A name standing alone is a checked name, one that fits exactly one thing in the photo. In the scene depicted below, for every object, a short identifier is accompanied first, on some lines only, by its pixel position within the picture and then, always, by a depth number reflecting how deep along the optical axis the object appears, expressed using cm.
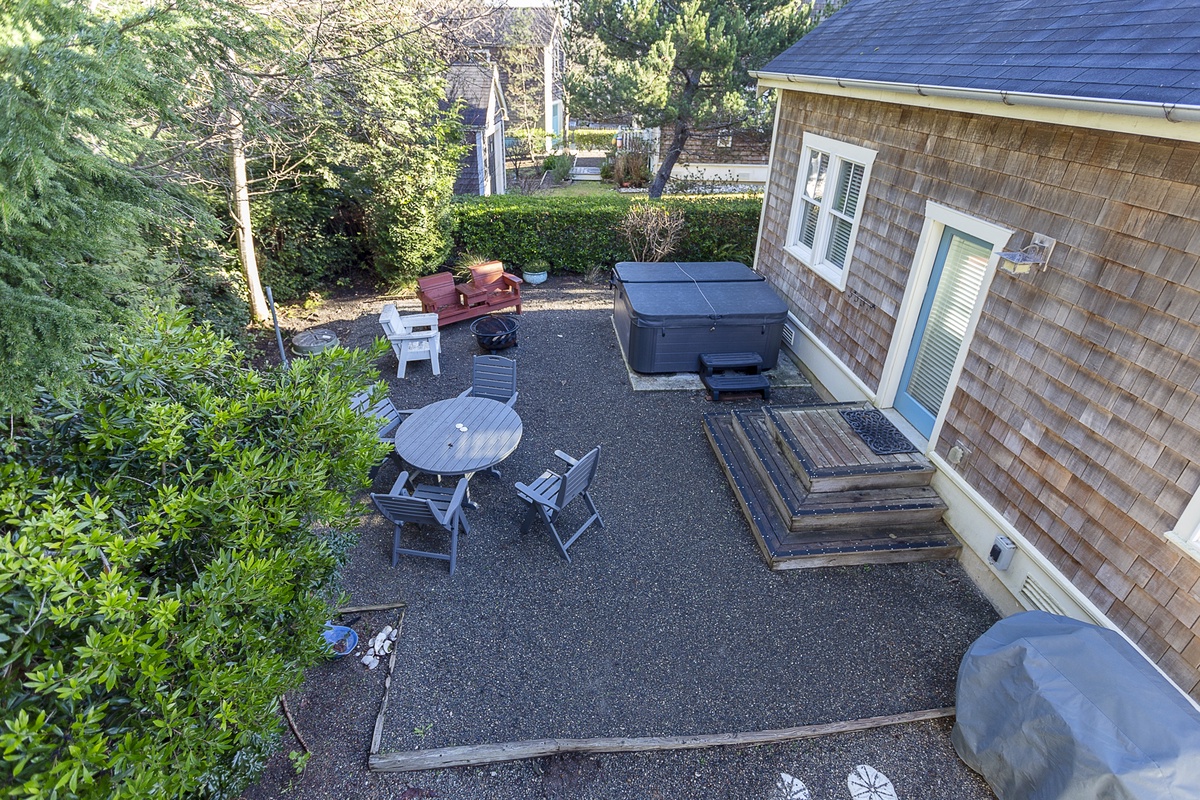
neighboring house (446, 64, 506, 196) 1616
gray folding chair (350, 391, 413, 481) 631
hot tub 795
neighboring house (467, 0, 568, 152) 1666
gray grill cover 288
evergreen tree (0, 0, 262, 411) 204
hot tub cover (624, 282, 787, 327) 793
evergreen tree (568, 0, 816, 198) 1232
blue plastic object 438
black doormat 577
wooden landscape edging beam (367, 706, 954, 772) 367
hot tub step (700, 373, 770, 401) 771
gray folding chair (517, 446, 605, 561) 518
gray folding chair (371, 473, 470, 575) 492
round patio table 565
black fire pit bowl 887
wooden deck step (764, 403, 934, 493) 541
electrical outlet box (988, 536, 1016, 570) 472
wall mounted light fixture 432
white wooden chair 833
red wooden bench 980
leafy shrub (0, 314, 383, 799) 195
